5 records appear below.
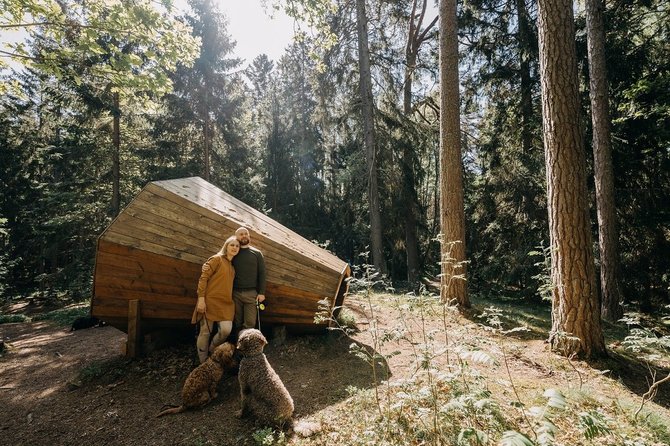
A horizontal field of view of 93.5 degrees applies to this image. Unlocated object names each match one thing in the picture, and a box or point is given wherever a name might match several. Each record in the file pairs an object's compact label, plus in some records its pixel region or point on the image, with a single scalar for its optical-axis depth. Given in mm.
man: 4484
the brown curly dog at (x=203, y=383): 3783
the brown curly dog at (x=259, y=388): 3335
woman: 4242
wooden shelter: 4684
